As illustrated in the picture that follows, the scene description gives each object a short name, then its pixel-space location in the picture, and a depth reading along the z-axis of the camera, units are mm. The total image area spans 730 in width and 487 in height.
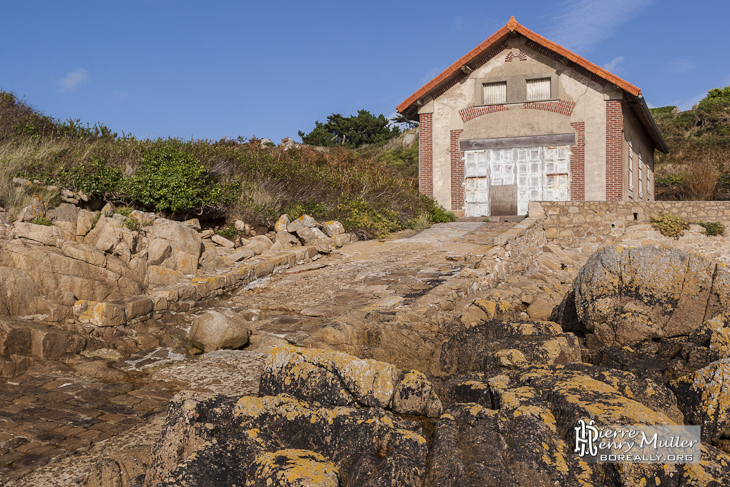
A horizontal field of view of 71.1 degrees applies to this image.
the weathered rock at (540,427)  2508
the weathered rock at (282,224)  12512
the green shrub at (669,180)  24125
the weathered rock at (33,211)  8773
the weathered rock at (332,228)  12984
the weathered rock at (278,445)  2498
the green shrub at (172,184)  11203
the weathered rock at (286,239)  12023
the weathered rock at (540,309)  7375
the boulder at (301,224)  12523
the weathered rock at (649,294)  4738
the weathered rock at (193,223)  11413
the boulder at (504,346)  4078
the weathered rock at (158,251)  8953
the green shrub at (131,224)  9477
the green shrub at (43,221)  8664
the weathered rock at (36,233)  8047
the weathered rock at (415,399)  3203
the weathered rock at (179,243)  9180
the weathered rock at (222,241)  11133
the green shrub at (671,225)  14086
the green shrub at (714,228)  13898
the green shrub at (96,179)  10664
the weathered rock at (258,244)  11289
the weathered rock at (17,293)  6566
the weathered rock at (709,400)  3090
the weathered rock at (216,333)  6344
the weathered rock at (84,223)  8922
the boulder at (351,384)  3191
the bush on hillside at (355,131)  38719
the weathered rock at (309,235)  12383
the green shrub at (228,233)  11719
